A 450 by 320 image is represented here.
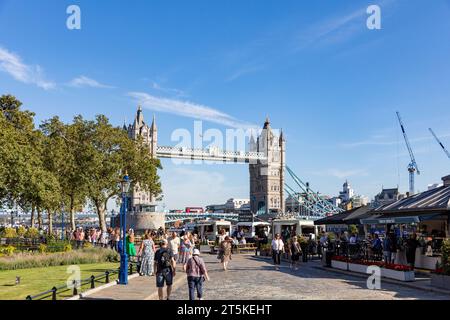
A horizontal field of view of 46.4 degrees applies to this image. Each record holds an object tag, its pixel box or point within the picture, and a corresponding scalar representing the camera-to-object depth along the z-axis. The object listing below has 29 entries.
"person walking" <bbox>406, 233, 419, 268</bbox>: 24.11
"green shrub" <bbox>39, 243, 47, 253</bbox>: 33.78
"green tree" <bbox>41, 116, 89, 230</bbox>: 51.97
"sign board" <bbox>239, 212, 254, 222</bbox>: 60.88
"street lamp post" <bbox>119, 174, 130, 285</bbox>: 19.81
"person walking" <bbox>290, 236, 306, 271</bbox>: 26.14
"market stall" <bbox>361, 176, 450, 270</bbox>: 22.94
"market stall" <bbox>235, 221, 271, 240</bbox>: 61.51
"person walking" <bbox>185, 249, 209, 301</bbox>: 14.81
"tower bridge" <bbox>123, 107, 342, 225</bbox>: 140.62
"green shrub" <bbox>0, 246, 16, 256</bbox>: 31.62
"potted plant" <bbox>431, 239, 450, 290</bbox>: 18.41
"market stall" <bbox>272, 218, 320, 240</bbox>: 48.81
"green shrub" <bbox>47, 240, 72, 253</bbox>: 34.94
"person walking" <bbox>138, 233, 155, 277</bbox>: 22.88
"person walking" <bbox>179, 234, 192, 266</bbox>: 23.16
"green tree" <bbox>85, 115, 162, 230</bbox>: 55.16
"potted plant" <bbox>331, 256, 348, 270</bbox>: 26.00
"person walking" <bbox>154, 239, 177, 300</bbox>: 14.95
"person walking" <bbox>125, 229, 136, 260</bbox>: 25.27
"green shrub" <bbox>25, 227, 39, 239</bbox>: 49.90
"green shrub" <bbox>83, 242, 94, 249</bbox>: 36.50
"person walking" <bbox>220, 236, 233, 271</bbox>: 26.50
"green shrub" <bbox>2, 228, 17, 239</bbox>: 51.61
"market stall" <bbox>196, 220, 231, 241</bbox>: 59.66
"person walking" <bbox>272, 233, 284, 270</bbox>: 27.45
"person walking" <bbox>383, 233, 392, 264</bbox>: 25.05
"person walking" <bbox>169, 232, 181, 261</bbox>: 23.48
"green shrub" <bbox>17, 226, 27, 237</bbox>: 57.85
